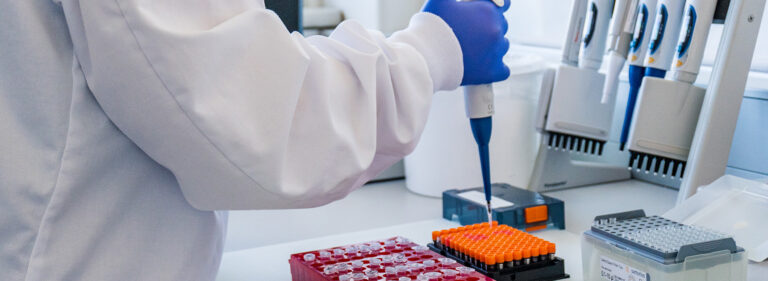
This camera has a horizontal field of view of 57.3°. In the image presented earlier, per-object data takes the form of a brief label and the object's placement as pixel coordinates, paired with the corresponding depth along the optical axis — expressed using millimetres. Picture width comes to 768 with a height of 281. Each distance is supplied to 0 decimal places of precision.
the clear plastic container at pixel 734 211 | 813
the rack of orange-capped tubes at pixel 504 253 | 760
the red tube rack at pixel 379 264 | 709
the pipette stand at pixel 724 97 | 935
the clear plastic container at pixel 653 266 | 665
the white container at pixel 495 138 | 1218
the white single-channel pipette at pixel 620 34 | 1070
